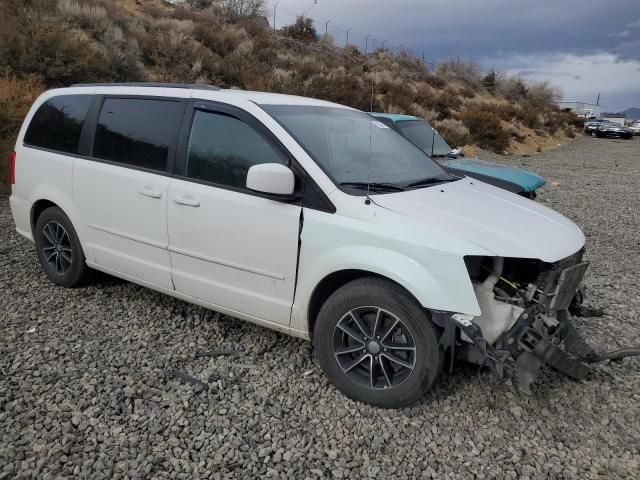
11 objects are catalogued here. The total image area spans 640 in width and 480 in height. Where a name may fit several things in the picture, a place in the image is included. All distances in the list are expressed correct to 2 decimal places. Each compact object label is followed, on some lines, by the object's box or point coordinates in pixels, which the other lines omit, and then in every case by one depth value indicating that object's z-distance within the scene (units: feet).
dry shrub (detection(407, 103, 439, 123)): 70.38
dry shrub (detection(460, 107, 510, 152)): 69.05
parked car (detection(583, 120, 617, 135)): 121.85
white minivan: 9.41
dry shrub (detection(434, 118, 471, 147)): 65.67
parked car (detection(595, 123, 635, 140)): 117.08
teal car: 21.68
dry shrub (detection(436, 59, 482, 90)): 128.16
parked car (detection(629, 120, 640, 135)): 137.53
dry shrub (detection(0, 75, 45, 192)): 26.20
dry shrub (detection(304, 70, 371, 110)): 63.31
